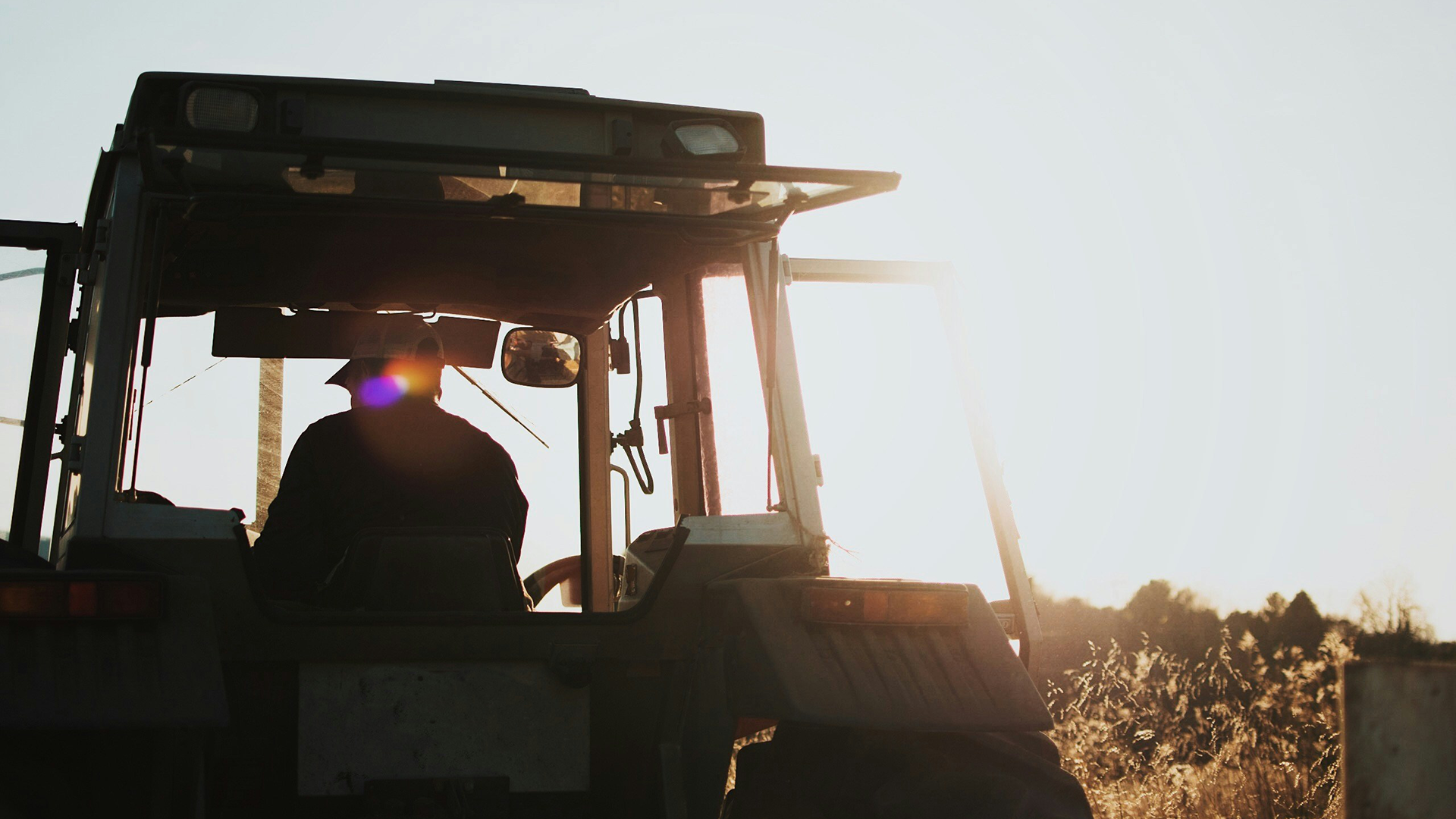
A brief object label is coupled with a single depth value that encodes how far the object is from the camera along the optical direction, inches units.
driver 135.5
